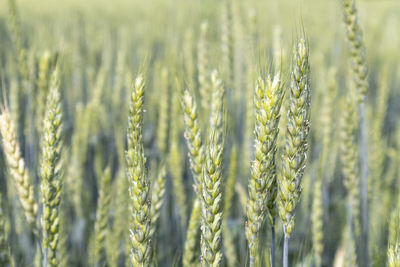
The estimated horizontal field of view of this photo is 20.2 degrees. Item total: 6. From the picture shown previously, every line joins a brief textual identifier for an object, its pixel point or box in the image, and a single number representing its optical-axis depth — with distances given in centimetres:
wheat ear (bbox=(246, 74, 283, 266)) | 54
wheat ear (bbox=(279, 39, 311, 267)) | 55
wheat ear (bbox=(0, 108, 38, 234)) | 60
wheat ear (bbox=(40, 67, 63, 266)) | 58
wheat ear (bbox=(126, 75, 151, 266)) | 55
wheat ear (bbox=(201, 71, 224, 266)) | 55
